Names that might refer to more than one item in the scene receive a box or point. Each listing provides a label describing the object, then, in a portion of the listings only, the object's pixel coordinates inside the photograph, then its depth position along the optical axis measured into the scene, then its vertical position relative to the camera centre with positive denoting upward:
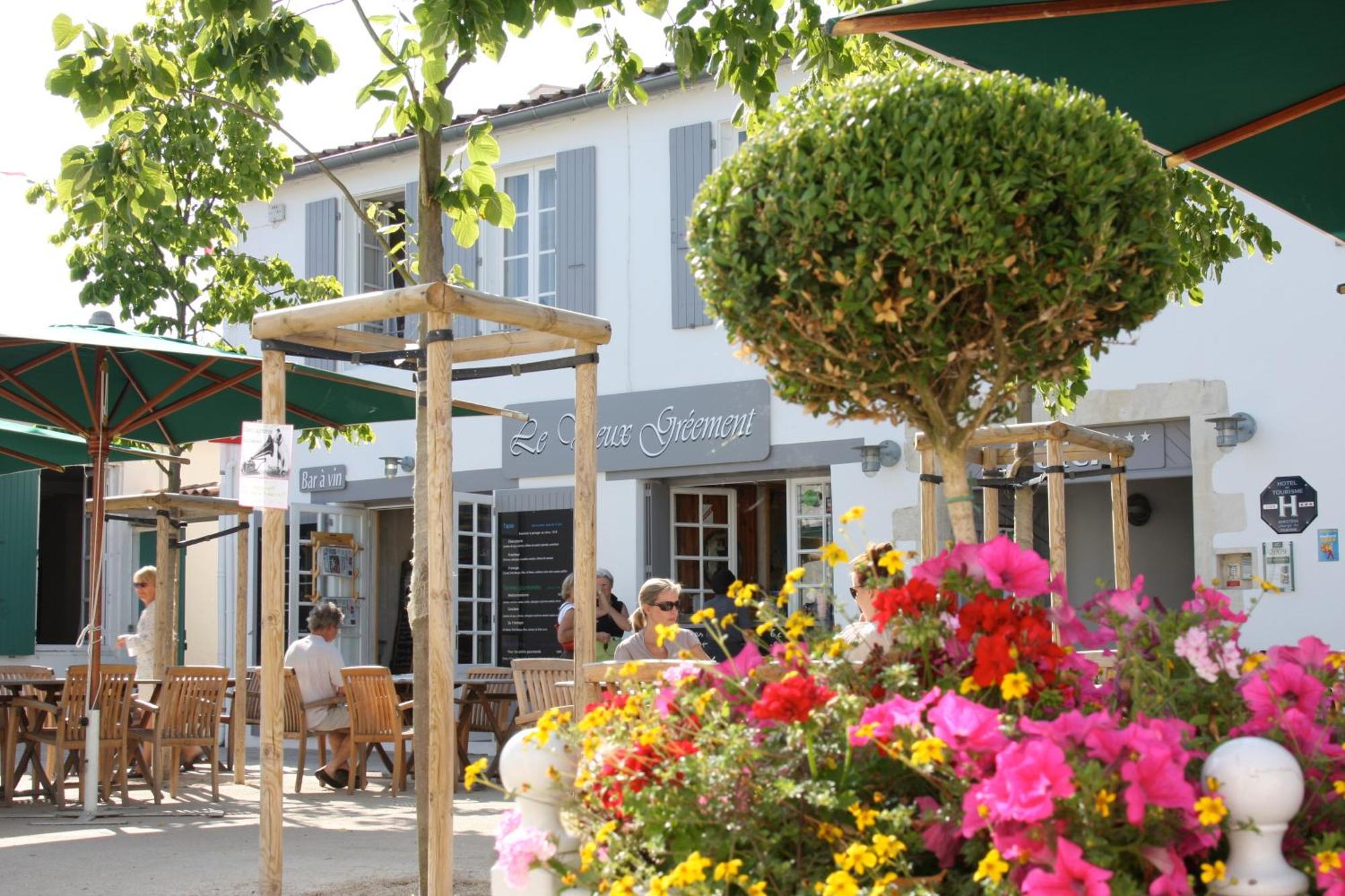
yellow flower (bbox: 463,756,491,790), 3.14 -0.40
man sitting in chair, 10.41 -0.74
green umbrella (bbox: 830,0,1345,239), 3.85 +1.40
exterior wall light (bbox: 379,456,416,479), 15.26 +1.07
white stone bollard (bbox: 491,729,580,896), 3.16 -0.42
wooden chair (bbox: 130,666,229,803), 9.51 -0.83
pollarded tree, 3.00 +0.66
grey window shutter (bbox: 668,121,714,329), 13.55 +3.37
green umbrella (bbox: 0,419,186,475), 10.37 +0.86
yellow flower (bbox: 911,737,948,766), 2.50 -0.28
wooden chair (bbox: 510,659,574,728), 8.60 -0.61
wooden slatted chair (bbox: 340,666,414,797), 10.02 -0.85
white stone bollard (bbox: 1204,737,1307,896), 2.52 -0.38
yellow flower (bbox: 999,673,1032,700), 2.75 -0.20
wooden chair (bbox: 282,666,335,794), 10.31 -0.92
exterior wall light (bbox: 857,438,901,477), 12.34 +0.92
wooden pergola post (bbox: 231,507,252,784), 10.77 -0.62
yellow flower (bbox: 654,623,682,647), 3.06 -0.11
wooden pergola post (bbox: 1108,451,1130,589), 7.00 +0.22
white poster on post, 4.97 +0.34
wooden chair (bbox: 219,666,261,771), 11.01 -0.99
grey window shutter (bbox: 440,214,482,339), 15.11 +3.07
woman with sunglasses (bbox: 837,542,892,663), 4.94 -0.12
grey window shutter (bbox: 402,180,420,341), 14.94 +3.52
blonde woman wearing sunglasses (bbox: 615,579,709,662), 8.05 -0.23
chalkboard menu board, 14.27 -0.02
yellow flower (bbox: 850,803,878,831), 2.63 -0.41
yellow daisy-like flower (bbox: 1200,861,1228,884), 2.48 -0.48
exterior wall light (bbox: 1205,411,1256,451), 10.66 +0.96
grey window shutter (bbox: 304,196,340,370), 16.09 +3.47
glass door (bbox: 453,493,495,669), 14.61 -0.06
